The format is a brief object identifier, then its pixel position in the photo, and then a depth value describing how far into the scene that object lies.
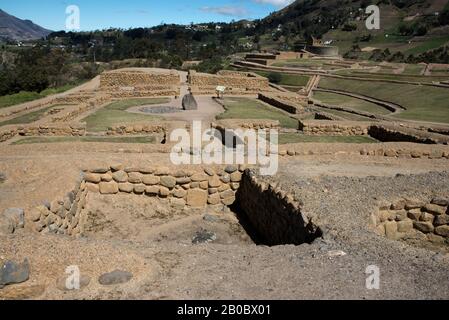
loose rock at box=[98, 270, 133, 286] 4.32
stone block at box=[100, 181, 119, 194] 8.42
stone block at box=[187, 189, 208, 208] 8.56
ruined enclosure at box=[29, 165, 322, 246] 7.43
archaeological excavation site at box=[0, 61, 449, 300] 4.36
